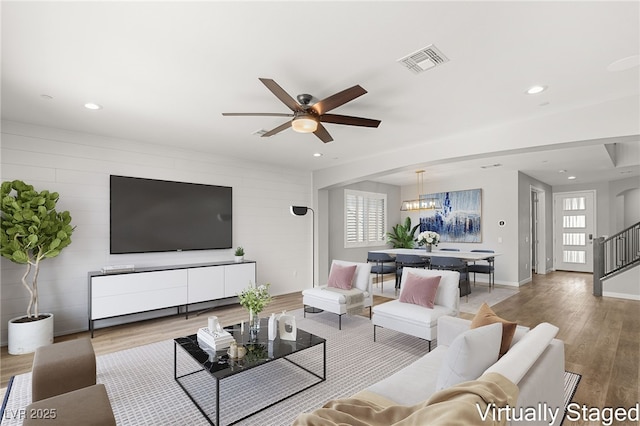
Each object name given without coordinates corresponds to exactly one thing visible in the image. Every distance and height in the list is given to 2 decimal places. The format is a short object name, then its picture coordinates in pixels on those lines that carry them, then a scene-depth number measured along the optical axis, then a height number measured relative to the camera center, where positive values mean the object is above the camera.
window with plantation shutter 8.21 -0.06
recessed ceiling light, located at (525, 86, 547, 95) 2.96 +1.23
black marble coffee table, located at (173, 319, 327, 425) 2.40 -1.52
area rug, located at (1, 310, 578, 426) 2.36 -1.53
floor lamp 5.61 -0.34
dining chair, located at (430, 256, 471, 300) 5.90 -0.98
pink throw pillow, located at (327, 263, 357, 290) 4.68 -0.93
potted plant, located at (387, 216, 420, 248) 9.09 -0.59
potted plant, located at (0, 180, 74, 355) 3.45 -0.26
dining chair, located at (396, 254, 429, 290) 6.34 -0.96
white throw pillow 1.57 -0.74
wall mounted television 4.56 +0.00
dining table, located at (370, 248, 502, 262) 6.14 -0.83
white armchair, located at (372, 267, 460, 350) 3.29 -1.08
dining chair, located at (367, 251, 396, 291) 6.78 -0.98
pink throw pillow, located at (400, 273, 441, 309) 3.56 -0.88
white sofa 1.45 -0.90
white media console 4.06 -1.05
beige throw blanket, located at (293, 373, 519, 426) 1.11 -0.75
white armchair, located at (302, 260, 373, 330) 4.29 -1.17
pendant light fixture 7.47 +0.33
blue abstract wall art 8.12 -0.03
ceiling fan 2.53 +0.97
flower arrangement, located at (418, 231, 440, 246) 7.13 -0.52
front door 9.16 -0.45
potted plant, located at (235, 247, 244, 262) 5.55 -0.68
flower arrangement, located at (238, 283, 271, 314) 2.90 -0.78
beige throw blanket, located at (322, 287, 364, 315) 4.36 -1.20
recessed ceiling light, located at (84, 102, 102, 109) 3.35 +1.22
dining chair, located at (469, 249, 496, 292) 6.76 -1.17
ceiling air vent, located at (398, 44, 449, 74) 2.35 +1.25
